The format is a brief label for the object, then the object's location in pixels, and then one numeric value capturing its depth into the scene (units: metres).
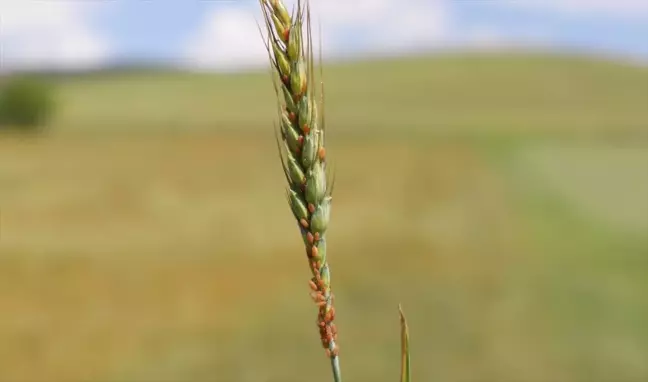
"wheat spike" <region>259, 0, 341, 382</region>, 0.62
